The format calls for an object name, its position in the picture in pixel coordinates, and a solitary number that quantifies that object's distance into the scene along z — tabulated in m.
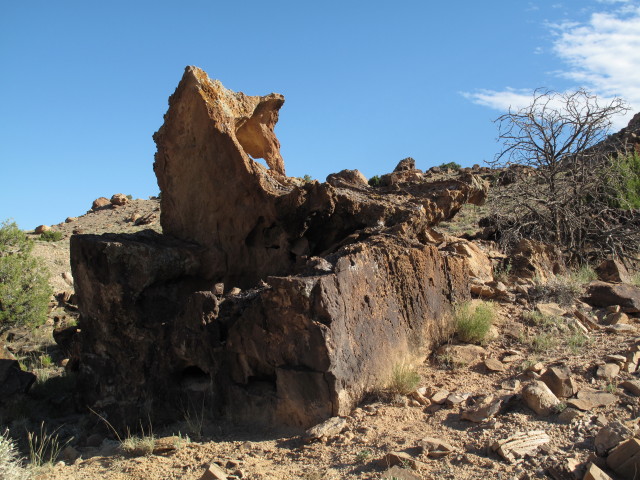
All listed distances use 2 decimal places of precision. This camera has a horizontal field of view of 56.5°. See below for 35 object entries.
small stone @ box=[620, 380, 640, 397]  5.07
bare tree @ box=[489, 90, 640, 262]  11.66
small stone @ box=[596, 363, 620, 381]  5.47
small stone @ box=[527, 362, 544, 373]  5.80
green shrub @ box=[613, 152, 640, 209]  12.89
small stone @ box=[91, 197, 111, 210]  33.59
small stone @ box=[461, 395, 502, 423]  4.88
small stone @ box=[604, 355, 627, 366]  5.76
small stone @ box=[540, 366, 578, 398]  5.16
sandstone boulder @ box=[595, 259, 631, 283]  10.14
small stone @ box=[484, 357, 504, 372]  6.10
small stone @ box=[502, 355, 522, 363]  6.39
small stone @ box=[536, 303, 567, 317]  7.77
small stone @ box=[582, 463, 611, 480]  3.69
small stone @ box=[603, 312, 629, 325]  7.73
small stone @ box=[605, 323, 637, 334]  7.29
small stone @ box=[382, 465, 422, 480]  3.99
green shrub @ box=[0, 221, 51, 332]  13.13
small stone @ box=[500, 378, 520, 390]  5.54
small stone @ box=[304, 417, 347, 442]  4.86
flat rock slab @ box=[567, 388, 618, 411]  4.84
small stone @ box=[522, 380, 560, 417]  4.87
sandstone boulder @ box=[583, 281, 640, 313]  8.28
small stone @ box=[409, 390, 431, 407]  5.38
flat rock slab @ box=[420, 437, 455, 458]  4.34
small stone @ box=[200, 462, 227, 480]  4.33
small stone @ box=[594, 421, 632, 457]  4.06
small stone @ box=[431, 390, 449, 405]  5.39
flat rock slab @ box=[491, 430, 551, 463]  4.19
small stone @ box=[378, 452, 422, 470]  4.18
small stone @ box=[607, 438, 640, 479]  3.79
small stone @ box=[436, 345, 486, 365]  6.31
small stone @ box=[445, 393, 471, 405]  5.32
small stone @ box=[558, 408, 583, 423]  4.66
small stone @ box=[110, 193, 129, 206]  33.28
